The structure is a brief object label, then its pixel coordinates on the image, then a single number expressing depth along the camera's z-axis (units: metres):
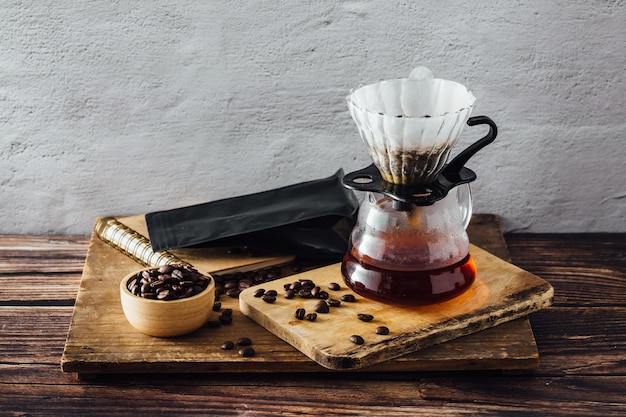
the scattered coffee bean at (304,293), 1.26
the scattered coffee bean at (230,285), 1.34
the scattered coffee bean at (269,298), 1.24
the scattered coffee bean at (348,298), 1.24
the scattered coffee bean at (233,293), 1.32
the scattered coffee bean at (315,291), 1.26
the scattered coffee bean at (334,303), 1.23
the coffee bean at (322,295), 1.26
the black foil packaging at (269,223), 1.40
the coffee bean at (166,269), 1.22
